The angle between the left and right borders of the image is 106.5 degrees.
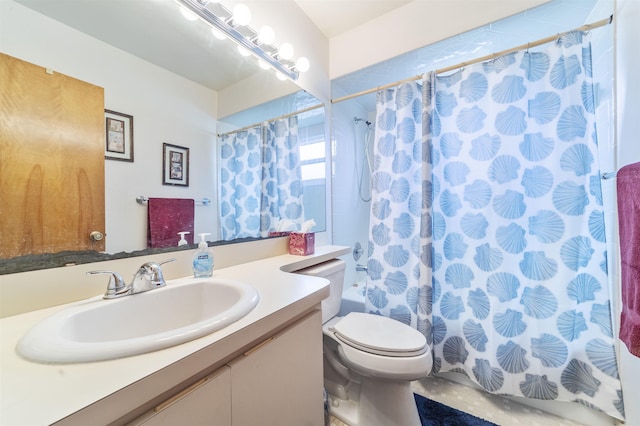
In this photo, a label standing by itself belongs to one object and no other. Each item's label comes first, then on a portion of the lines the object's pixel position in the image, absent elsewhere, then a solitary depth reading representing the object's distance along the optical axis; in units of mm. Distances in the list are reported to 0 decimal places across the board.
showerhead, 2179
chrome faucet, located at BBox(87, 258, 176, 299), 670
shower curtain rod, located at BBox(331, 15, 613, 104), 1084
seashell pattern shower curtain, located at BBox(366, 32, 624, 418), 1126
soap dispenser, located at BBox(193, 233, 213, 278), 889
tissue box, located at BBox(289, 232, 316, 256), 1345
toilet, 995
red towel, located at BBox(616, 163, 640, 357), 679
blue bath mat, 1158
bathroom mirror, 652
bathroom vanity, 337
